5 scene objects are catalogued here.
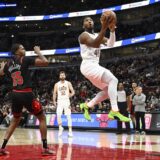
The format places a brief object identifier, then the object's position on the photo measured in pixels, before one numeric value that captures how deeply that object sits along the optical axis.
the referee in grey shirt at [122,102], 13.02
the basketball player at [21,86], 6.91
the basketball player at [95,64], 6.07
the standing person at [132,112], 14.23
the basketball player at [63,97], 11.81
